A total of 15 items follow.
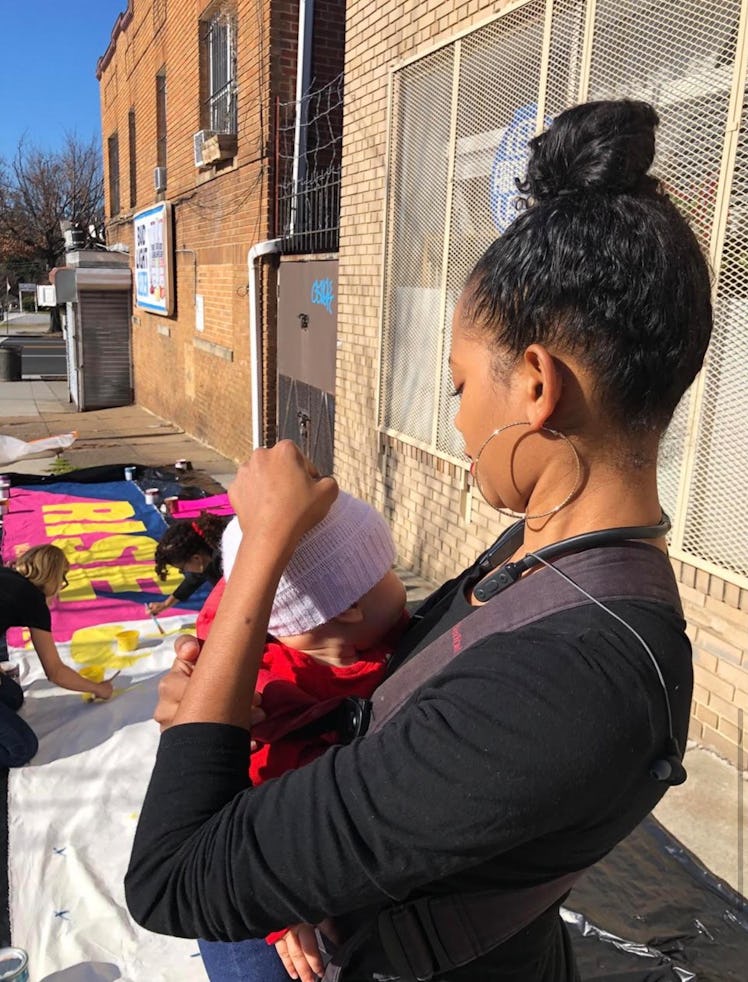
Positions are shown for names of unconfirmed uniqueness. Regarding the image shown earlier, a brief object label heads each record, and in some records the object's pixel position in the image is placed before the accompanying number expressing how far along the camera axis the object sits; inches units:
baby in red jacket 52.1
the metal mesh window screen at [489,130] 168.6
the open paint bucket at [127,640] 200.8
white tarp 105.3
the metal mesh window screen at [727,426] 122.4
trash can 846.5
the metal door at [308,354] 294.8
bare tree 1523.1
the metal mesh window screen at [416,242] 206.4
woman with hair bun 30.9
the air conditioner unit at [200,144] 410.0
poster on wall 522.6
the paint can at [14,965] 90.5
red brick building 332.8
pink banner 226.5
